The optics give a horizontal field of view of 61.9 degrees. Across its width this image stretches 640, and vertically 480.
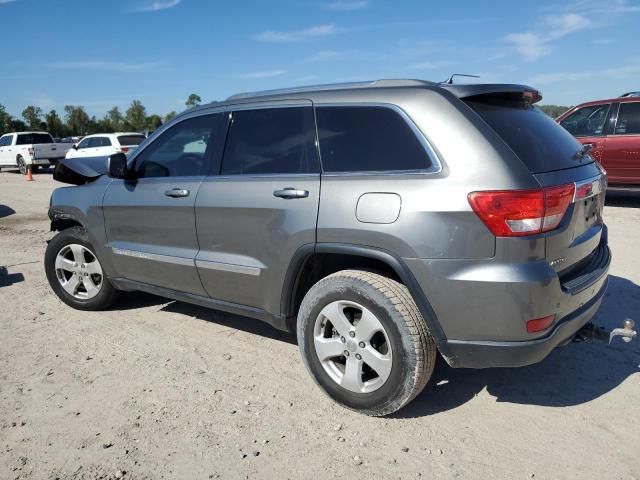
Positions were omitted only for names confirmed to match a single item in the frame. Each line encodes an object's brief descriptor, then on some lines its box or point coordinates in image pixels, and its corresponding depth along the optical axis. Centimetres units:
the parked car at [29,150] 2125
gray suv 259
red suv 923
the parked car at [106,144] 1858
